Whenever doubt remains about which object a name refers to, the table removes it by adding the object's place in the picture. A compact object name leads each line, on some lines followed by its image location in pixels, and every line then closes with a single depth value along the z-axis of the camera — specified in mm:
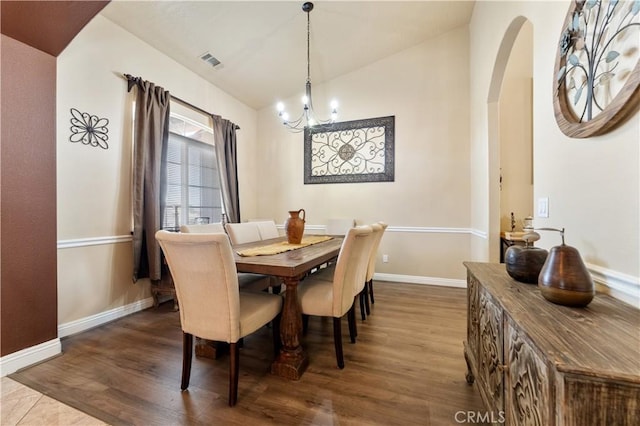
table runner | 2000
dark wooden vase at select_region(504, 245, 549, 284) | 1204
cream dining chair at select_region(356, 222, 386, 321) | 2340
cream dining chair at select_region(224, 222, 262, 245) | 2784
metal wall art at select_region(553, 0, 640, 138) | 952
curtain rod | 2710
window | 3283
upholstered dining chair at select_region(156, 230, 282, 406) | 1400
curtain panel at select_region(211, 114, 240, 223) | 3822
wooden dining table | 1640
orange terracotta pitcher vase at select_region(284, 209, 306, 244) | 2576
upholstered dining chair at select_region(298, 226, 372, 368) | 1812
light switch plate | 1567
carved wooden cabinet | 587
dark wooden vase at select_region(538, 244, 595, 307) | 909
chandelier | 3294
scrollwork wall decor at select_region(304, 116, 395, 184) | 3961
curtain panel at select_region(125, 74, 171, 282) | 2729
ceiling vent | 3227
